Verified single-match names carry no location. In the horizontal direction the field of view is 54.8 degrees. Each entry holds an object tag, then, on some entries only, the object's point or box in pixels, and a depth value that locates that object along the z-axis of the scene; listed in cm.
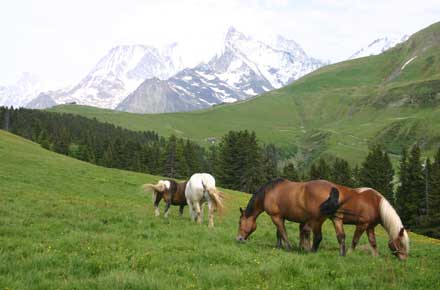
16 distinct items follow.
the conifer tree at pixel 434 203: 6053
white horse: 1953
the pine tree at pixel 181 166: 10296
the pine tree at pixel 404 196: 7131
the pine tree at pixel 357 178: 8701
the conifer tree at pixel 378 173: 8356
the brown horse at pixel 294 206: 1389
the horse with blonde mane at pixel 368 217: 1398
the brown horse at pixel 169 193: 2328
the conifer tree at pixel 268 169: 9462
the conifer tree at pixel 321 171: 9242
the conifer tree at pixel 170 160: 10238
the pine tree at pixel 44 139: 11716
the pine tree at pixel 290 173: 9242
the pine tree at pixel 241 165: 8969
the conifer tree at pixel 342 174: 8831
